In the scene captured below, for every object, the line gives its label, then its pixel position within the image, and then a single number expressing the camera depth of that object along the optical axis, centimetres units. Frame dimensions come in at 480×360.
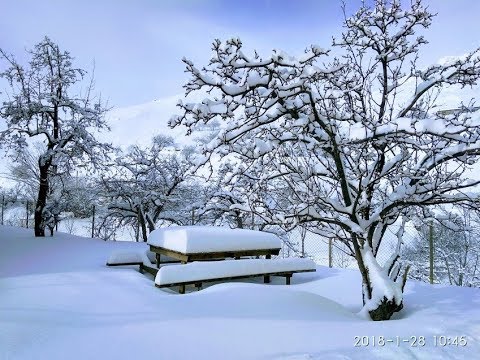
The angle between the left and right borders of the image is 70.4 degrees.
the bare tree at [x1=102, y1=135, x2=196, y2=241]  1517
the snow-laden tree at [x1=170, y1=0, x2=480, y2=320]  439
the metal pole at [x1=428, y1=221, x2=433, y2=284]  873
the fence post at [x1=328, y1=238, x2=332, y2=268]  1087
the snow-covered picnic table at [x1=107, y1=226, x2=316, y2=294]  706
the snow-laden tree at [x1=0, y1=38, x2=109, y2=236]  1337
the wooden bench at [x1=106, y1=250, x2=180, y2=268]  889
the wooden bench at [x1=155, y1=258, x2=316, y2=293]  667
